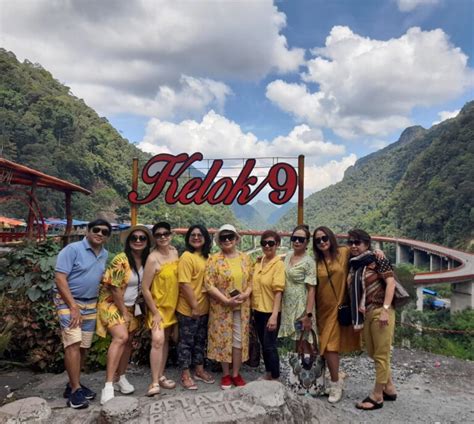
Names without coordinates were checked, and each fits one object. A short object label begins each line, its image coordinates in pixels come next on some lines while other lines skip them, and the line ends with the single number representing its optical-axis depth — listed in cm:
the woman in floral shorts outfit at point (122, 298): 306
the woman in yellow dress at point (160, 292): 317
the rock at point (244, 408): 271
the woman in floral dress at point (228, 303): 330
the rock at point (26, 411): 276
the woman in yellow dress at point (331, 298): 323
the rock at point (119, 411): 262
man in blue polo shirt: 293
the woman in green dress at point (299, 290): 324
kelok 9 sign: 674
